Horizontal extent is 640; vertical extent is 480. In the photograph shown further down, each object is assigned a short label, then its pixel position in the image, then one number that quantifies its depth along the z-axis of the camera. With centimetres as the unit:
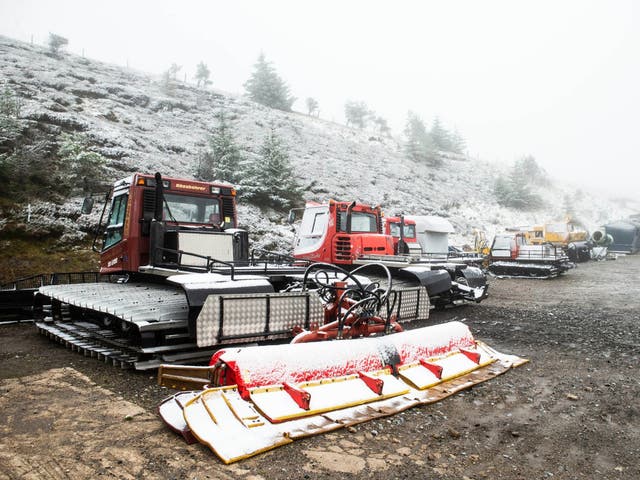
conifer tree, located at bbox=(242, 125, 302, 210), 2327
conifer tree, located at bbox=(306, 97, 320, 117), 6216
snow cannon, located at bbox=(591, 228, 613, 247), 3422
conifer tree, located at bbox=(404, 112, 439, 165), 4856
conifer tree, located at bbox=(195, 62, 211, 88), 5678
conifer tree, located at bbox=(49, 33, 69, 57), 4081
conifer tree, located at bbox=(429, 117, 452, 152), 5922
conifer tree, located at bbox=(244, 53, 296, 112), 5003
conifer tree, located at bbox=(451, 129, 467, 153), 6283
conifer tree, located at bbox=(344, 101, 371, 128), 6450
